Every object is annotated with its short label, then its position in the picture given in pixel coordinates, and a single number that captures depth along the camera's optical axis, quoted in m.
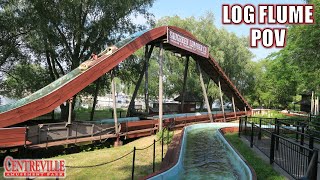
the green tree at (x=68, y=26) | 19.56
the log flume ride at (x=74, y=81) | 12.00
